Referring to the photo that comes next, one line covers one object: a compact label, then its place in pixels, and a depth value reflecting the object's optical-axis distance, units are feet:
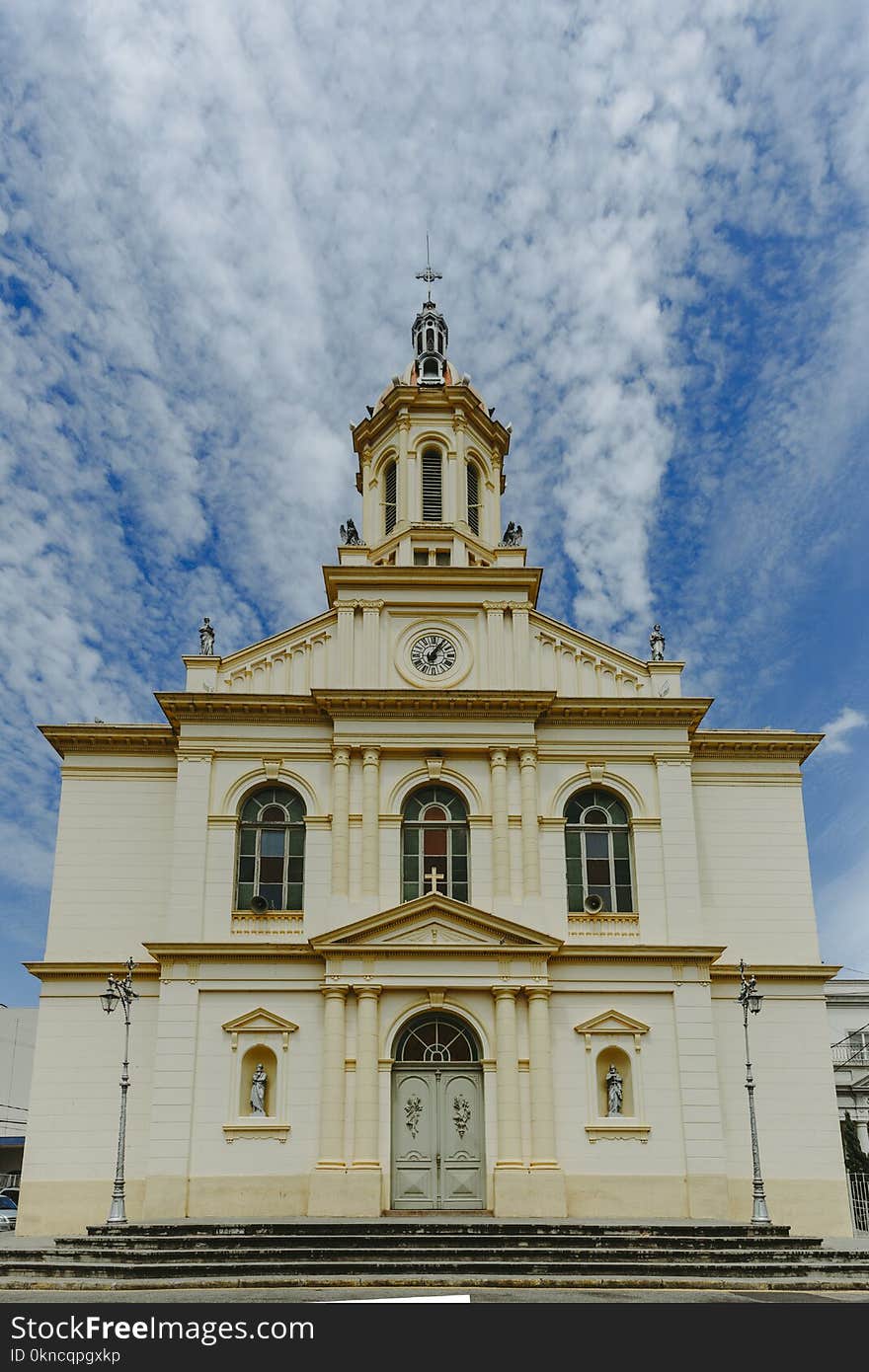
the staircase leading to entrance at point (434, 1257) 56.34
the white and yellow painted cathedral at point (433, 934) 74.18
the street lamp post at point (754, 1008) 68.44
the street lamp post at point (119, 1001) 67.05
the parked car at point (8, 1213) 91.30
